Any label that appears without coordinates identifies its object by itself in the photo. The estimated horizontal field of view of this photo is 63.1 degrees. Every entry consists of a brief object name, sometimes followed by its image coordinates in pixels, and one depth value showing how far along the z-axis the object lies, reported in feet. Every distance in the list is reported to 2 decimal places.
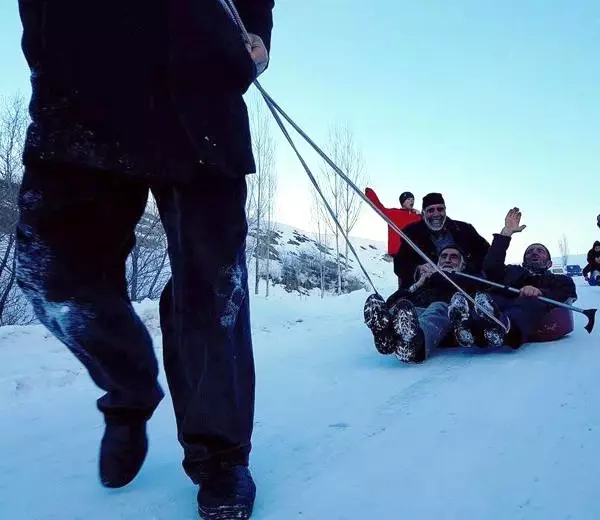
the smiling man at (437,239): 11.00
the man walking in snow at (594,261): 28.14
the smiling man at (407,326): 7.93
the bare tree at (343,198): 48.44
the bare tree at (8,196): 26.84
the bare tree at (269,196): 49.75
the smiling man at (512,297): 8.34
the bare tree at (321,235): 53.83
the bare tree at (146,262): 32.23
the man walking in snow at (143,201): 2.92
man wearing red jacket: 19.39
